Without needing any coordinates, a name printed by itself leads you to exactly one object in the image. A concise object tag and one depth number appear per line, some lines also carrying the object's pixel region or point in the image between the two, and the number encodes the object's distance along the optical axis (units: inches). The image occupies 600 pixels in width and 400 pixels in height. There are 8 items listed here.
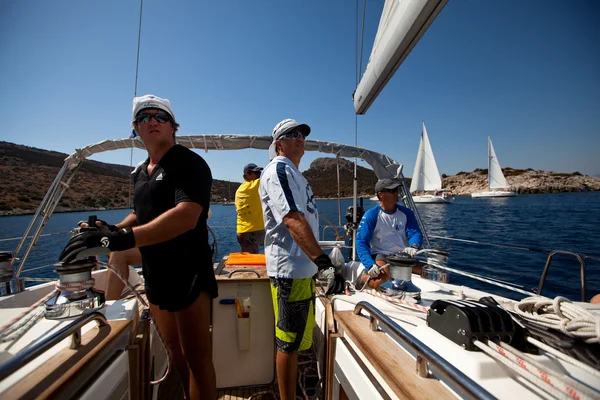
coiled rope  39.1
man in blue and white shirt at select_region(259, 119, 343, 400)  66.8
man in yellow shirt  169.5
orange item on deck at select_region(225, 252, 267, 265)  106.3
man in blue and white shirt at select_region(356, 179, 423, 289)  124.3
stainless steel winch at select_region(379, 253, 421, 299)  78.2
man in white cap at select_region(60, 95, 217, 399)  58.3
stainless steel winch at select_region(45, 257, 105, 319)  54.9
